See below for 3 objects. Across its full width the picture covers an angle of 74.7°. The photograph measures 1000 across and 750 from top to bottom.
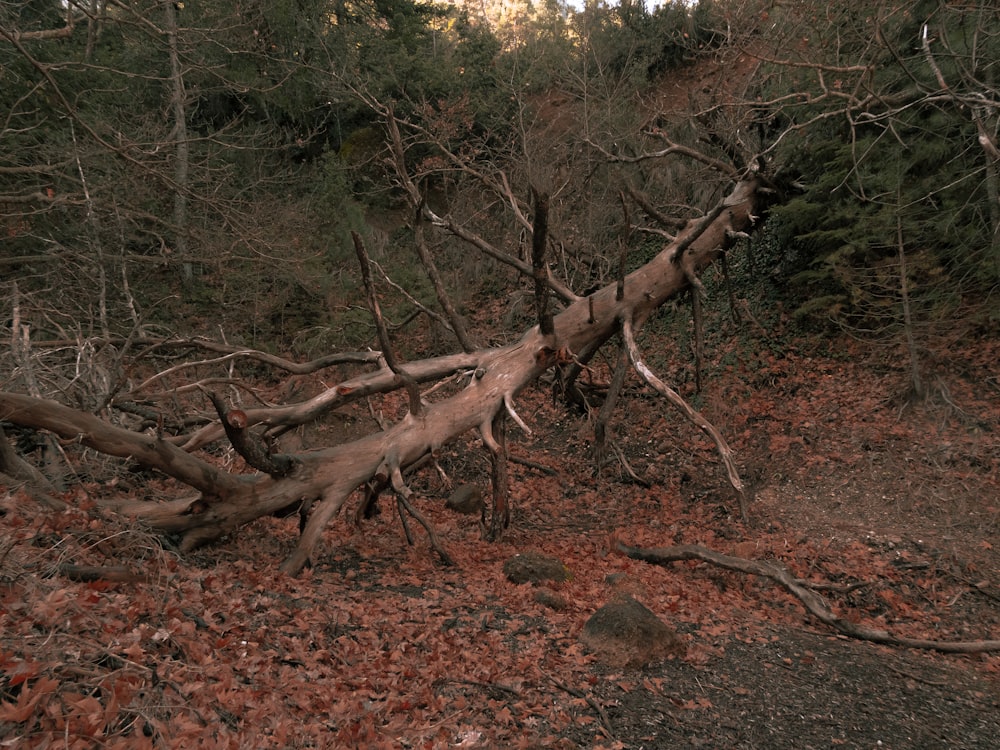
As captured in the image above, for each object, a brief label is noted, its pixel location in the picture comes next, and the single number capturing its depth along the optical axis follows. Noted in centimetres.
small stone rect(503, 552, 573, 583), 609
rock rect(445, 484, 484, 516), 921
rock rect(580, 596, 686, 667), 464
